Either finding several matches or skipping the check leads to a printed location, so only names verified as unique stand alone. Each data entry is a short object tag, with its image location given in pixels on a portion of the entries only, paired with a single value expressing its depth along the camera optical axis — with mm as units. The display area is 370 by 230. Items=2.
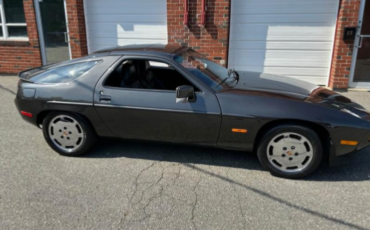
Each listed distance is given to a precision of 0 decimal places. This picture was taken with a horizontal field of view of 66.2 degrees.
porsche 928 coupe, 3039
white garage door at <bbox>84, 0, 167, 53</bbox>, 7523
